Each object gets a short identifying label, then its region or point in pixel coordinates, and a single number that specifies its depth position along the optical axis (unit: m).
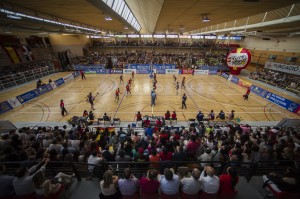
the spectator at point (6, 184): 4.04
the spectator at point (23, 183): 3.89
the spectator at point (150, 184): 3.92
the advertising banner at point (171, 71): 34.84
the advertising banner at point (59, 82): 24.52
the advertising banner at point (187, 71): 34.99
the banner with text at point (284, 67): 26.14
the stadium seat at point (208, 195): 4.01
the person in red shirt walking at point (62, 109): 14.95
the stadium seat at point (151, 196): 4.04
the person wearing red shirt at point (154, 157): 5.43
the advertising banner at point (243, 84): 24.38
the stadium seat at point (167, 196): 3.99
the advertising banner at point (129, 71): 34.34
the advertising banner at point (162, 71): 34.97
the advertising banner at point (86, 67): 34.71
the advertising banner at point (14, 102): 16.44
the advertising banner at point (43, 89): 20.48
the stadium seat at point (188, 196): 4.02
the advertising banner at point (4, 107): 15.57
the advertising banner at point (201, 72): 34.93
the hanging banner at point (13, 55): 26.78
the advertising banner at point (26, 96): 17.74
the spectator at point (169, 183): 3.85
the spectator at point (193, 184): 3.91
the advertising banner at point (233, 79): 27.43
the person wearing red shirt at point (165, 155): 5.67
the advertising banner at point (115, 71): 34.28
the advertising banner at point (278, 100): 16.39
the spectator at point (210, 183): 3.95
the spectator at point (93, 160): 5.04
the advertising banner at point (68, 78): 26.93
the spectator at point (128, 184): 3.91
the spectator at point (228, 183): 4.08
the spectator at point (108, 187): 3.68
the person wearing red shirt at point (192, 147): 6.41
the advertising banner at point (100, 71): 34.34
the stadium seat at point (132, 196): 4.03
